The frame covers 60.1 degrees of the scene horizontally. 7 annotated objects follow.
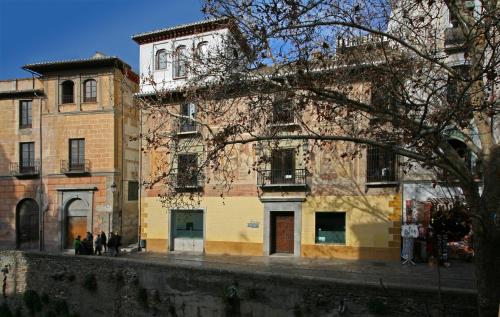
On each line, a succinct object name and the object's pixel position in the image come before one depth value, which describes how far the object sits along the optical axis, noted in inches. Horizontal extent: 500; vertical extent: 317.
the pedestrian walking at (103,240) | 805.7
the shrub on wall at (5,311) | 677.9
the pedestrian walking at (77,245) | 738.2
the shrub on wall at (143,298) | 541.7
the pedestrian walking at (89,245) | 740.6
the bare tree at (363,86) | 286.7
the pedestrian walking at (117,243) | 764.9
